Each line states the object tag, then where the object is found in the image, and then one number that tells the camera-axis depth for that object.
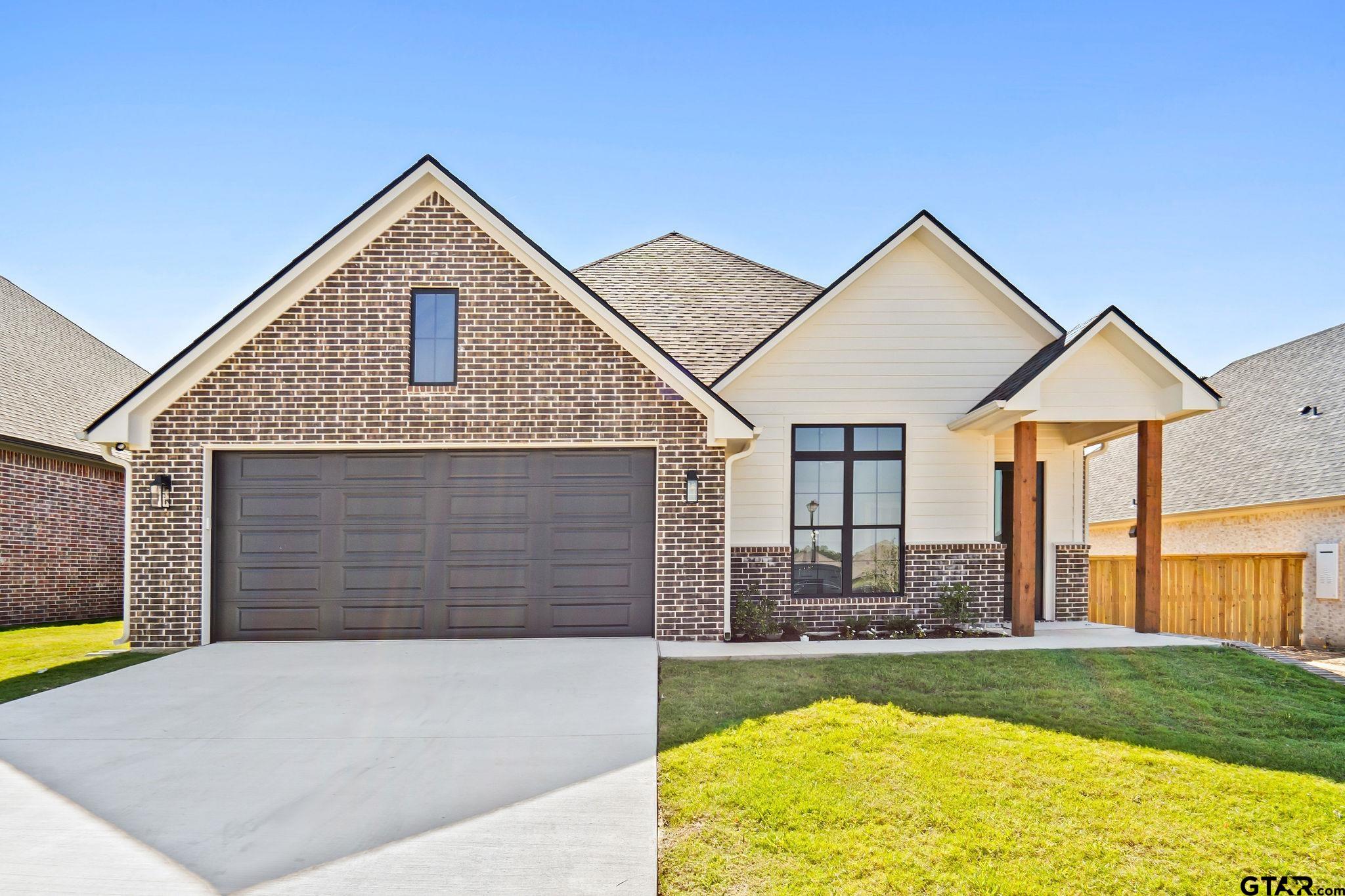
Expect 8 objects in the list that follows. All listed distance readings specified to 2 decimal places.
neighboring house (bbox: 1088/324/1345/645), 12.92
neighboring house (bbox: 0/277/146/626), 12.62
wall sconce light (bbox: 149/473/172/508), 9.05
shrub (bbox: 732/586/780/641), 9.62
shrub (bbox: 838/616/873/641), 9.93
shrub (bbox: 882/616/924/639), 9.95
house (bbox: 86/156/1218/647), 9.16
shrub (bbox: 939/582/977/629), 10.26
